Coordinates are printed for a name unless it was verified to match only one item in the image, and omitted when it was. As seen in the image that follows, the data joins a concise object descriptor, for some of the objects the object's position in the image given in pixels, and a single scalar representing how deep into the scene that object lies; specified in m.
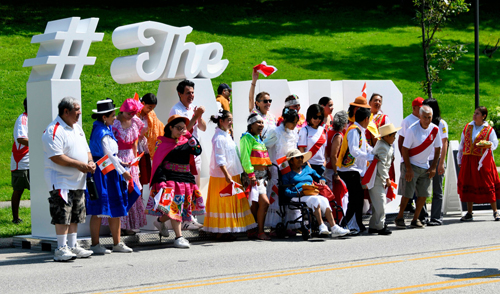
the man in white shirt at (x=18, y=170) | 11.52
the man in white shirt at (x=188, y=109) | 10.31
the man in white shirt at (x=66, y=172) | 8.27
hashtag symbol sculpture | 9.27
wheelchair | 10.00
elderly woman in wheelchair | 9.98
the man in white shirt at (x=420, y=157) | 10.97
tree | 18.06
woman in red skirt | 11.78
